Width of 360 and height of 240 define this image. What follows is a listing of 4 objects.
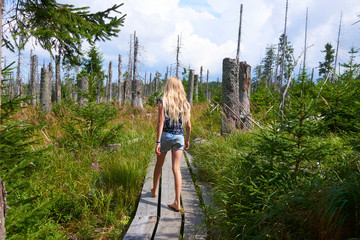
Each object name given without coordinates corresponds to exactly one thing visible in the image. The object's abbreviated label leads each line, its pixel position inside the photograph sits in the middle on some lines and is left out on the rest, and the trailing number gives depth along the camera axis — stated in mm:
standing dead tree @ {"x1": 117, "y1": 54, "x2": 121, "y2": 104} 28550
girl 3261
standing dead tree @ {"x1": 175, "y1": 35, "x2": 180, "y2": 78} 28739
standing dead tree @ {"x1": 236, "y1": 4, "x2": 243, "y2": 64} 22225
